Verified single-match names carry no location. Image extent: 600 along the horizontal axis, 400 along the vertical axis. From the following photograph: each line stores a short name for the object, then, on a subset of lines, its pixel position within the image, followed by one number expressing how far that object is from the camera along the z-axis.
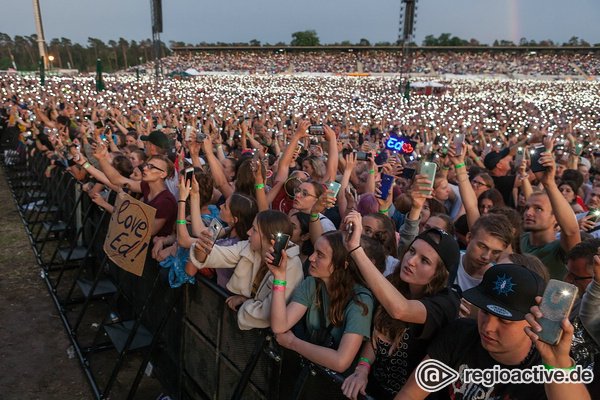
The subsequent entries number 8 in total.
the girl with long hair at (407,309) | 2.28
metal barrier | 2.62
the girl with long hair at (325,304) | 2.48
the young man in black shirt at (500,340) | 1.83
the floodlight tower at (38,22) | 49.34
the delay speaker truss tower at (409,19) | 33.94
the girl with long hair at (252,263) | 2.80
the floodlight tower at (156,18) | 37.34
